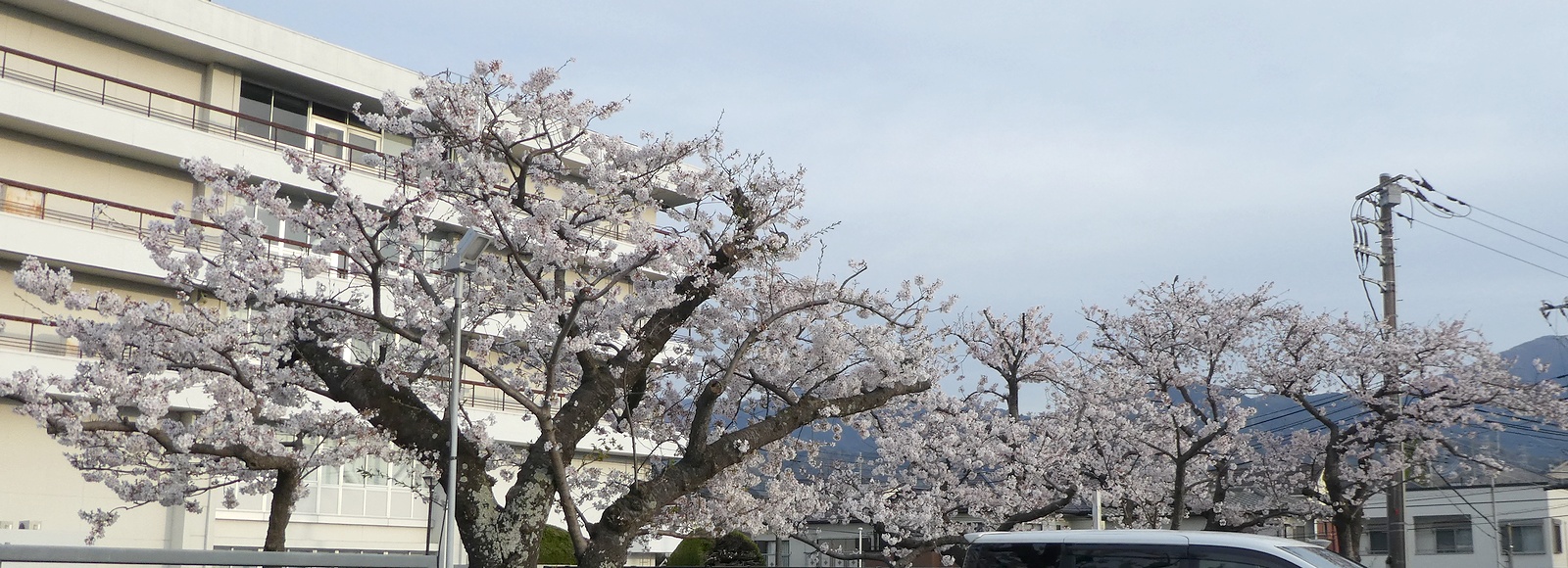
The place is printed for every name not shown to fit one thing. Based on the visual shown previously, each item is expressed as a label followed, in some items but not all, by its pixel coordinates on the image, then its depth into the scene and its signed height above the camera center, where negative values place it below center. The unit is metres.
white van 11.12 -0.64
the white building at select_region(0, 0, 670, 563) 24.84 +6.64
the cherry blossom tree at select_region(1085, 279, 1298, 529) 25.69 +2.37
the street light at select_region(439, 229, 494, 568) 14.12 +1.58
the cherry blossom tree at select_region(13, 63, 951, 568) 14.32 +2.00
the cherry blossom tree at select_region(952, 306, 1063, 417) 26.95 +2.82
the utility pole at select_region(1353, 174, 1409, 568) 22.42 +3.95
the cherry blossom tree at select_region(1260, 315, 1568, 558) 26.14 +1.95
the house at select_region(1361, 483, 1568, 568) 47.22 -1.55
